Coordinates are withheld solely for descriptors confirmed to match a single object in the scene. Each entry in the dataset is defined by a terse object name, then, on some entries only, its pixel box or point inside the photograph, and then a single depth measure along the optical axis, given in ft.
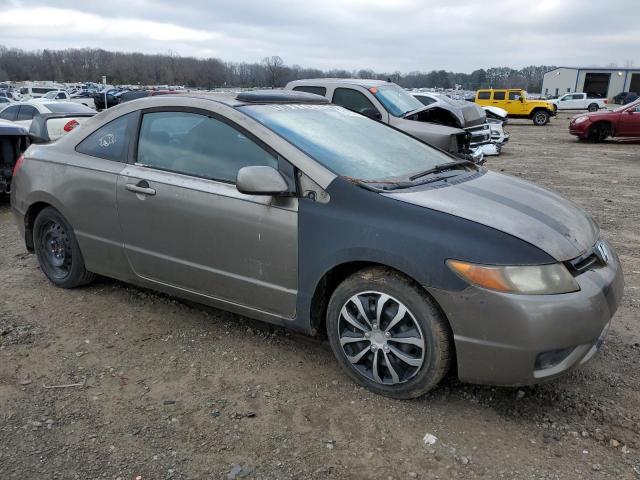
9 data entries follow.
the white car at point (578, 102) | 138.55
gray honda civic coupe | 8.47
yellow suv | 99.09
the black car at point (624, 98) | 174.41
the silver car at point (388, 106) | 27.71
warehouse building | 217.15
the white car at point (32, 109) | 42.80
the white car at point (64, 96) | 97.99
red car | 56.85
